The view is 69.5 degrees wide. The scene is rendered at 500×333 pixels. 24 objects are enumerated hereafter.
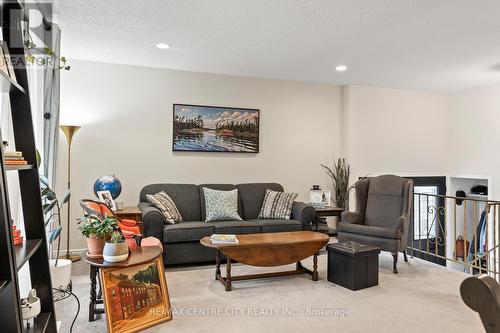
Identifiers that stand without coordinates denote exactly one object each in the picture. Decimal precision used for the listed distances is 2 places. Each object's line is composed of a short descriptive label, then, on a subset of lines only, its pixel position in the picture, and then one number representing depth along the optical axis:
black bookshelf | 1.52
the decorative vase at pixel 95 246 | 2.52
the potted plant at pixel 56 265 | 2.93
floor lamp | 4.16
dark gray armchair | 3.90
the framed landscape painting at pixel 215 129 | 4.98
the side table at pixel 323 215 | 4.93
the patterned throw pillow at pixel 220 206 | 4.42
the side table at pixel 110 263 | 2.38
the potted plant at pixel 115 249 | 2.38
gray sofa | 3.89
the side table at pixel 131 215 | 3.94
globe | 4.20
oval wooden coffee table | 3.24
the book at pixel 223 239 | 3.24
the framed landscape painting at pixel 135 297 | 2.35
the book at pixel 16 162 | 1.44
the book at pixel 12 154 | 1.48
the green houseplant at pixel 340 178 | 5.64
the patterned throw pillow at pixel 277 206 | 4.70
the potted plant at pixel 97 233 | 2.51
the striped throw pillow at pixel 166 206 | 4.12
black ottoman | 3.28
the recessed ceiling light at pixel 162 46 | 3.88
